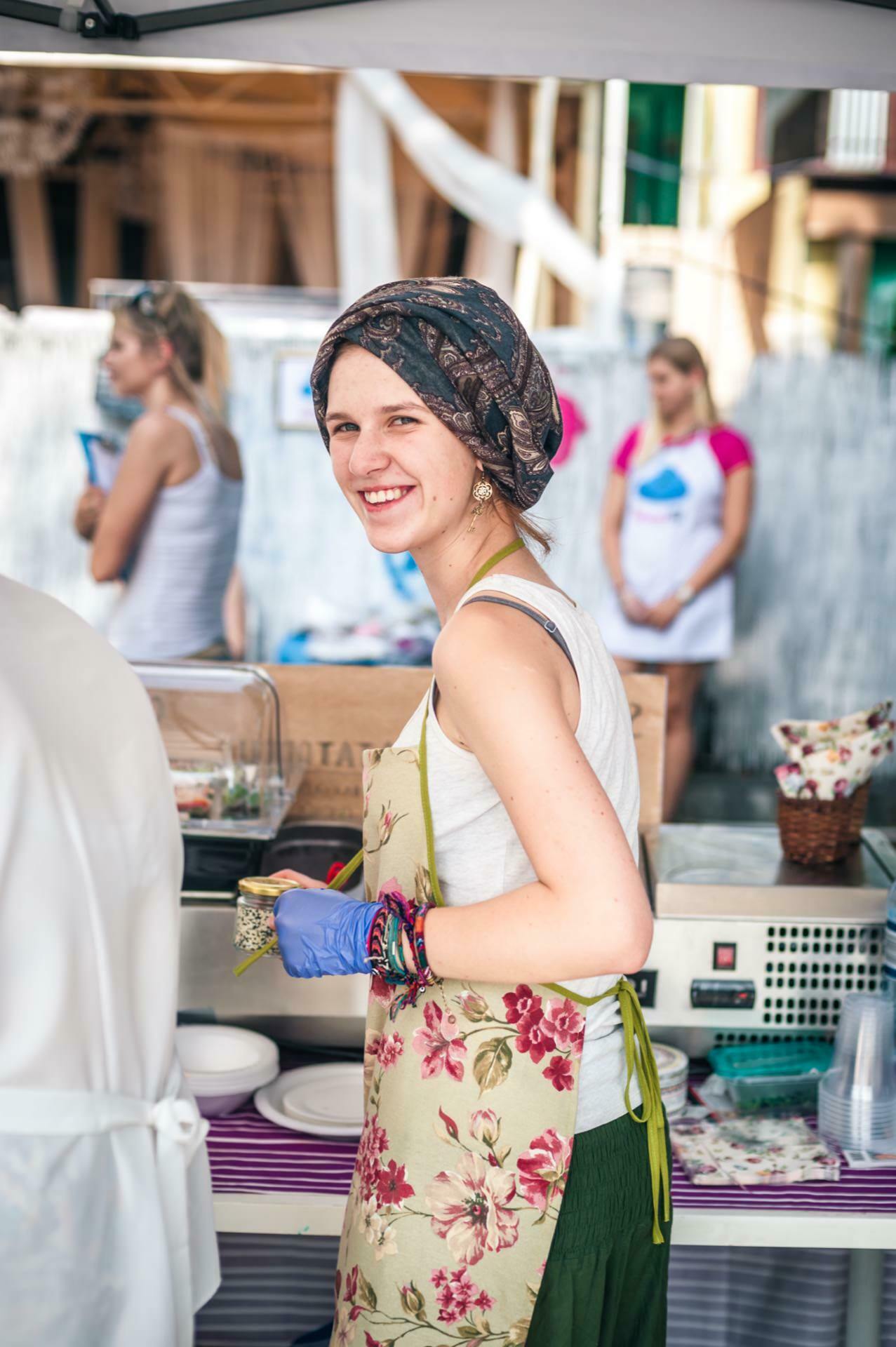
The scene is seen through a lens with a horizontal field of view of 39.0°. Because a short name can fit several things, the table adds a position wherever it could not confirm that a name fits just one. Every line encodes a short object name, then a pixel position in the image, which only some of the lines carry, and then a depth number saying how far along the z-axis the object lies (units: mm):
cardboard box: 2303
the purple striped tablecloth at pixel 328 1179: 1724
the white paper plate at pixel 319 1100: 1861
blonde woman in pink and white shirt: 4613
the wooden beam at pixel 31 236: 7430
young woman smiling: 1280
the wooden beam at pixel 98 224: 7324
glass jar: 1537
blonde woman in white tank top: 3451
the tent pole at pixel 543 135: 6254
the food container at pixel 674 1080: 1932
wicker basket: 2133
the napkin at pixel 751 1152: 1788
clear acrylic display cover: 2219
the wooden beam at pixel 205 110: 6793
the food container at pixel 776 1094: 1979
